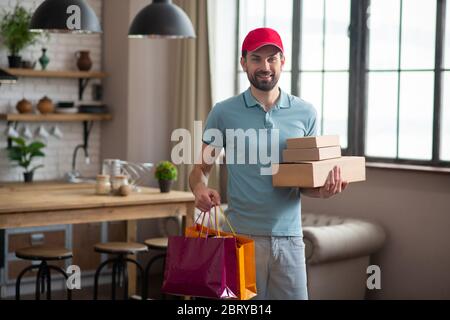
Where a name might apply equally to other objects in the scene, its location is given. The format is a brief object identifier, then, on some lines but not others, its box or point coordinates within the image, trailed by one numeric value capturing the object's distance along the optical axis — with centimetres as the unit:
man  453
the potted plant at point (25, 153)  945
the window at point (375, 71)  780
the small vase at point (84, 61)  1001
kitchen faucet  961
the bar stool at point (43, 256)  720
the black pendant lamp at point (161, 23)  748
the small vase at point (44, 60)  965
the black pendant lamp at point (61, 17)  711
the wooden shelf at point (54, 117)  940
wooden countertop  688
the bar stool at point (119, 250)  772
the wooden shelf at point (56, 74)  946
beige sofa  741
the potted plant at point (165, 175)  802
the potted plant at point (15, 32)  934
